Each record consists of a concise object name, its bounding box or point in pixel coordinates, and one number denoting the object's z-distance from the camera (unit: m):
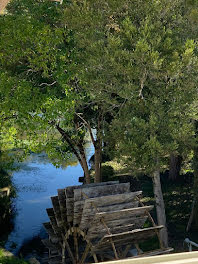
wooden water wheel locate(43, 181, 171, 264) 10.09
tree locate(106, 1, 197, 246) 10.88
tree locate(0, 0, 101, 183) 12.72
